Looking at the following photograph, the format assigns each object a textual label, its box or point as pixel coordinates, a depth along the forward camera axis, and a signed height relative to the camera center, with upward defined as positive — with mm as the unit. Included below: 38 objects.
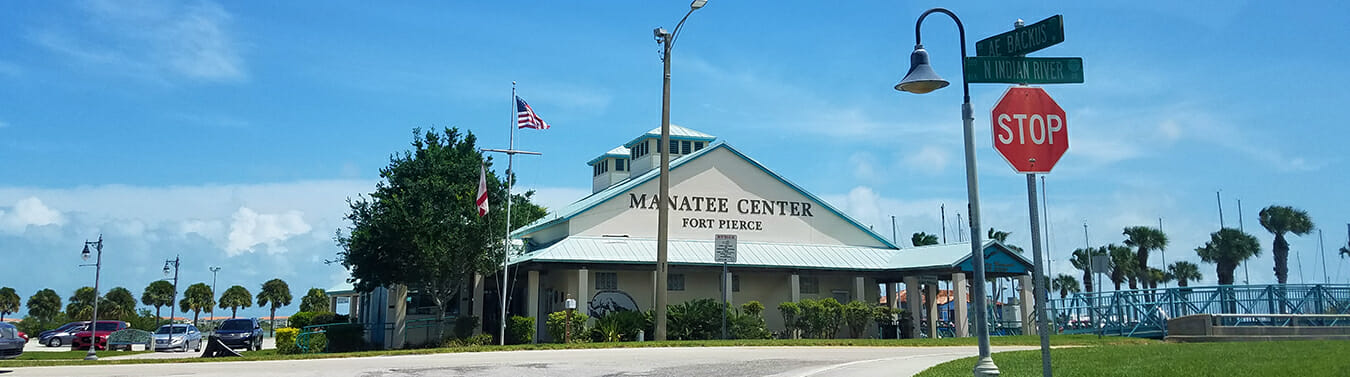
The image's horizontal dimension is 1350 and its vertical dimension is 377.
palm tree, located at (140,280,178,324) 87125 +2839
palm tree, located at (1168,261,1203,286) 73438 +3335
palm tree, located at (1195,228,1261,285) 66875 +4617
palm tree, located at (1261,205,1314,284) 65438 +6143
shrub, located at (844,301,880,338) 32031 +173
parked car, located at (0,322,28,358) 25672 -402
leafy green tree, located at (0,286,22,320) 83312 +2235
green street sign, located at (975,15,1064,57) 8523 +2494
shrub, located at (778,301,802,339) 31641 +209
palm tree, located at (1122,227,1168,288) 70375 +5569
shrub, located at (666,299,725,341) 29016 -3
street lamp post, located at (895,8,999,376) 9445 +1637
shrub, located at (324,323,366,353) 32559 -410
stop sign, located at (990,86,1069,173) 8047 +1572
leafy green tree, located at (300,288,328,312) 85812 +2078
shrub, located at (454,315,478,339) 31766 -77
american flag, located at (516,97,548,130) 28750 +5995
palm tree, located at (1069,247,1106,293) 72750 +4132
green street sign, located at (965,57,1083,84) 8547 +2160
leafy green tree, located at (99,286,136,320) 76938 +1922
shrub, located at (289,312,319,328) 47250 +241
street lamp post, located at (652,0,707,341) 25041 +2506
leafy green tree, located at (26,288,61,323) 84562 +1814
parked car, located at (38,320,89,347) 47950 -401
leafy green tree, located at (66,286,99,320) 76438 +1797
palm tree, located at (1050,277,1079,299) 84375 +2929
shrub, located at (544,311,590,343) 28891 -97
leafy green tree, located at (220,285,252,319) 95125 +2560
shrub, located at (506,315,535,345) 29453 -204
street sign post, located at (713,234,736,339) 23312 +1698
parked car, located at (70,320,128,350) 43156 -578
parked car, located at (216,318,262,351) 38312 -326
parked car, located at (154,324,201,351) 41531 -509
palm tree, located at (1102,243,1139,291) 70250 +3724
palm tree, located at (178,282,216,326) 88438 +2333
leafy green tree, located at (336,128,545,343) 29000 +2999
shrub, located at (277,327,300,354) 29000 -498
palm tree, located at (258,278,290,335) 95875 +3041
